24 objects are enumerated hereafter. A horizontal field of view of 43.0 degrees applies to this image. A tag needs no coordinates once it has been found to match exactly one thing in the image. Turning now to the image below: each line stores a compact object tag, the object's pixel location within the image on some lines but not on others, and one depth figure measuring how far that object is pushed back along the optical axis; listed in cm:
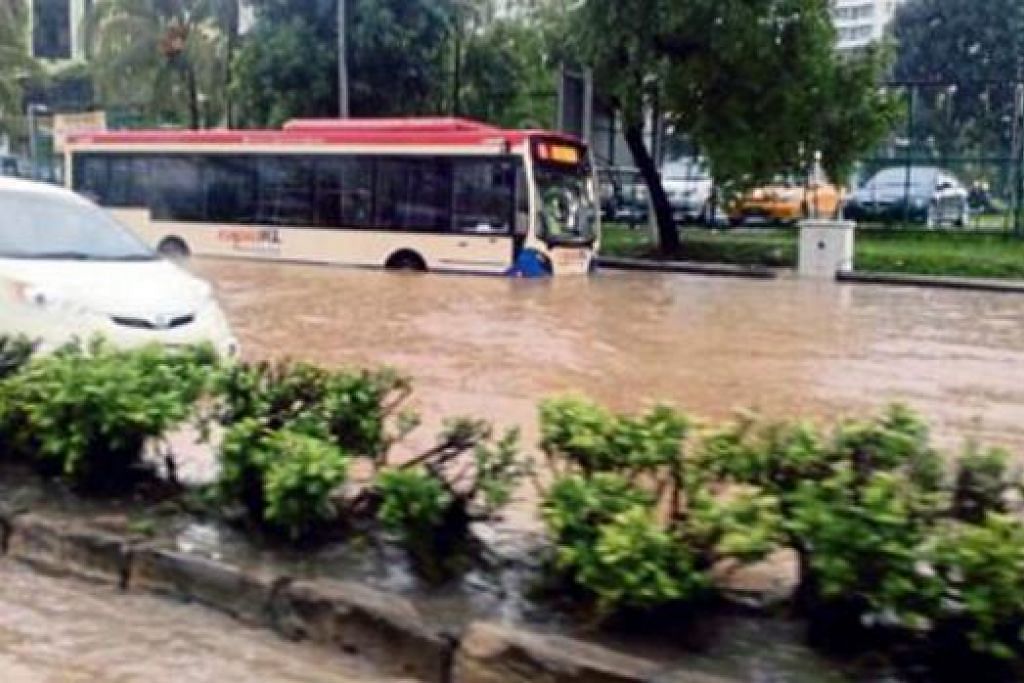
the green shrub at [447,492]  450
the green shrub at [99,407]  524
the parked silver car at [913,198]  2969
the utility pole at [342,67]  2820
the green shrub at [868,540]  356
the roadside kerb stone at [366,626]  414
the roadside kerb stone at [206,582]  457
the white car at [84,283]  909
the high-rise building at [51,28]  3450
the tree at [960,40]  4816
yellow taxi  3106
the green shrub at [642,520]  384
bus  2161
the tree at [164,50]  3638
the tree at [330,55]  3070
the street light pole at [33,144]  4719
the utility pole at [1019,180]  2734
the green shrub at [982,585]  342
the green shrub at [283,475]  460
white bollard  2458
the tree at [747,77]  2422
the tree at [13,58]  4359
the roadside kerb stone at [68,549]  497
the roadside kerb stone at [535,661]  375
